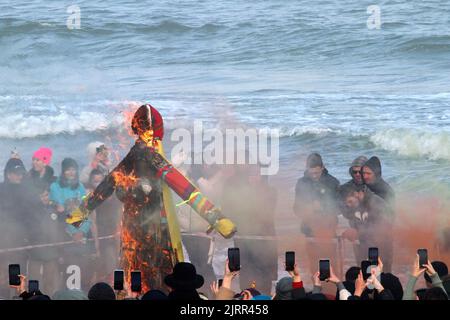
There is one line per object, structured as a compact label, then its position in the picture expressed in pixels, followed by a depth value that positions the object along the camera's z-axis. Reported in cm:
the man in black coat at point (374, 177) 1656
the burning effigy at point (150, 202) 1458
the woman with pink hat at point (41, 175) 1670
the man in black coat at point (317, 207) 1681
